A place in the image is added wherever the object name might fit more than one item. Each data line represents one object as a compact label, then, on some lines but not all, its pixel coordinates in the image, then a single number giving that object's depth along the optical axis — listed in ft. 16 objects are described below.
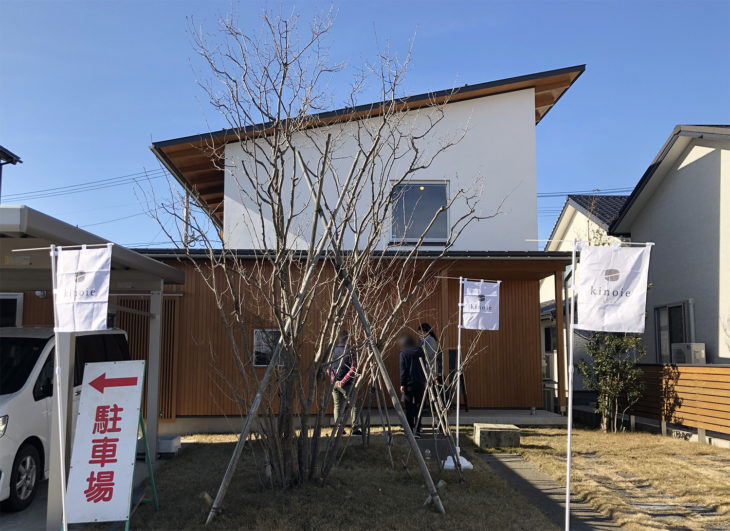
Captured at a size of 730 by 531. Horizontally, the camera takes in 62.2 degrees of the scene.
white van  20.40
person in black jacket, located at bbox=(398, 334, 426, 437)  30.78
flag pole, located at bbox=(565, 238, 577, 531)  17.03
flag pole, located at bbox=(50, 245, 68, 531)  17.71
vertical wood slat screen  36.35
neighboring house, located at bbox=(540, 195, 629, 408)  56.48
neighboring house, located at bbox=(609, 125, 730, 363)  38.19
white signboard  18.25
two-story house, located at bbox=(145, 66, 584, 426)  37.35
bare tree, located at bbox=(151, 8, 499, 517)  19.90
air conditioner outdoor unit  38.06
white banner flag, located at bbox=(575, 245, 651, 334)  17.95
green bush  36.94
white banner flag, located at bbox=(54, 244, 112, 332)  17.53
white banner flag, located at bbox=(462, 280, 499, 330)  29.30
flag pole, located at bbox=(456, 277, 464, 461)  24.75
